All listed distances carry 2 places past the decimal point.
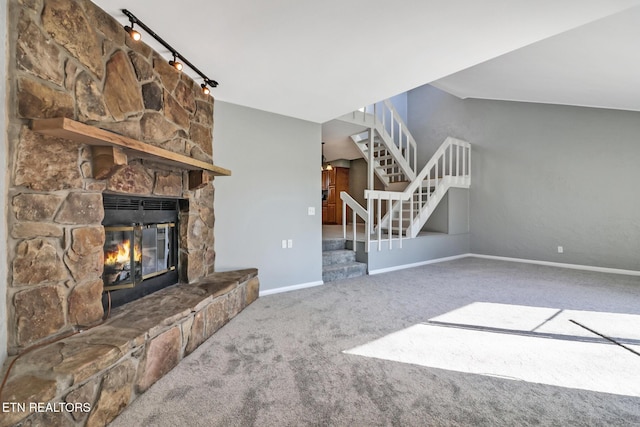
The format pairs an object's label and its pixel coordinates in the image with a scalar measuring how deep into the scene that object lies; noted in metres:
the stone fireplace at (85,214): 1.46
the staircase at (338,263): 4.52
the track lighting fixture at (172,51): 1.87
